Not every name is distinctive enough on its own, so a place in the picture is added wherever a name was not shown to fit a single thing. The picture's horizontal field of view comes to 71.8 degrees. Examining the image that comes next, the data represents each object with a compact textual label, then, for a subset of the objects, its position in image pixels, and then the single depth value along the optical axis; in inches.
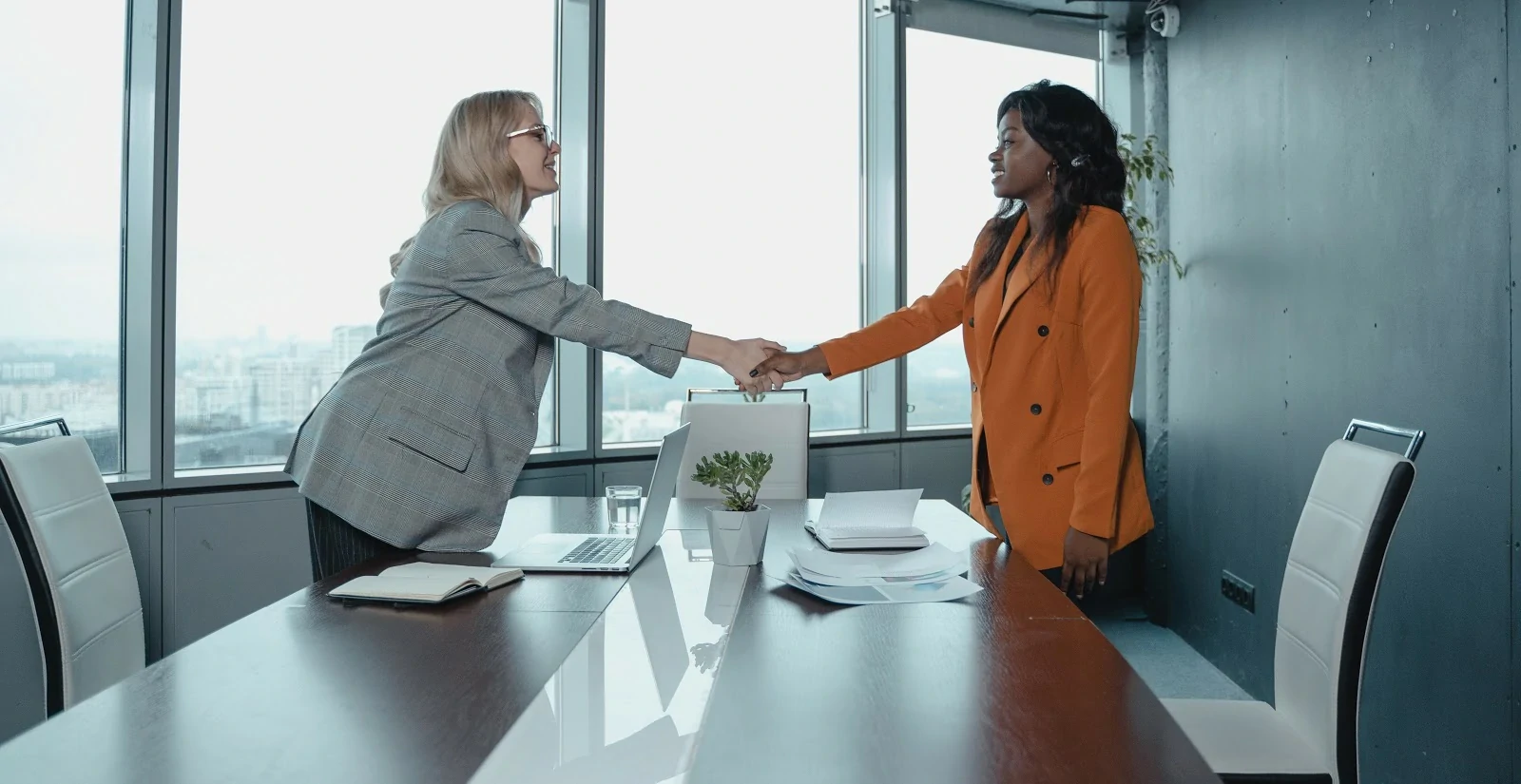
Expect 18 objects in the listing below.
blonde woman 72.7
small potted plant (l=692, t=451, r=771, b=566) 71.2
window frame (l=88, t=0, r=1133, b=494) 118.4
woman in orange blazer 78.7
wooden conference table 37.0
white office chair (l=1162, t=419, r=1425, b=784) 58.9
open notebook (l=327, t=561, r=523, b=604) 59.4
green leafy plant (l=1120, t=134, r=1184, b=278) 159.2
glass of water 84.5
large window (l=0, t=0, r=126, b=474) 109.6
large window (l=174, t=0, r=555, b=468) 124.3
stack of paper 62.2
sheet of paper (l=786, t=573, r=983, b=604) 61.2
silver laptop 70.2
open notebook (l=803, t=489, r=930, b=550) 76.2
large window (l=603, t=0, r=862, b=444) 160.6
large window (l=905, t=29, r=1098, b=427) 182.1
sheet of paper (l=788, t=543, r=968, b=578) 66.6
